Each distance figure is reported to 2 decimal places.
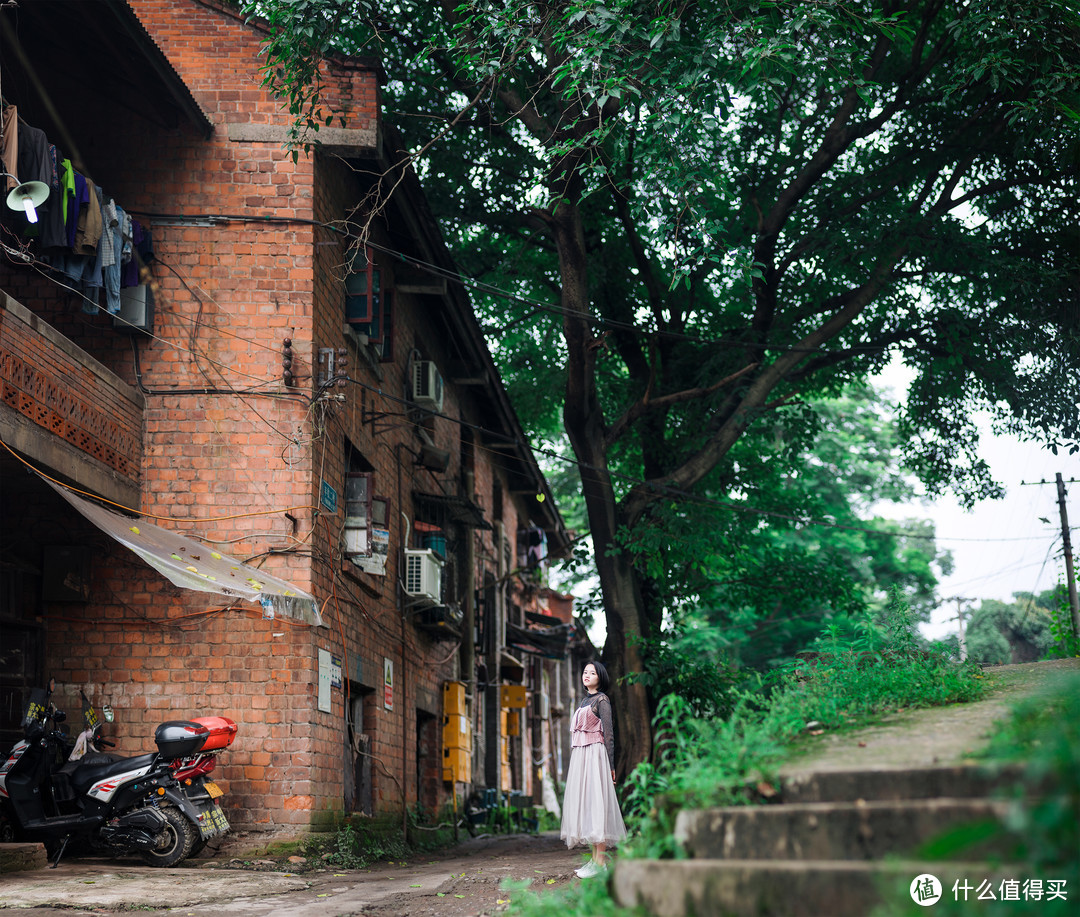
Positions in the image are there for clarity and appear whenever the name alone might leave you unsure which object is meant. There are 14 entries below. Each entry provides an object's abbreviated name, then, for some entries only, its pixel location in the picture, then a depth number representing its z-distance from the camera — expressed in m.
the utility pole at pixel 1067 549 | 18.92
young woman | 7.66
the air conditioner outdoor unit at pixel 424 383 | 14.88
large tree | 10.08
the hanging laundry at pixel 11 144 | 8.05
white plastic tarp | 8.21
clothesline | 8.39
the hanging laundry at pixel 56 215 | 8.72
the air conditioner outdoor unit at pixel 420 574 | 13.80
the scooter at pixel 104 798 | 8.34
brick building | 9.37
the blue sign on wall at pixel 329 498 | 10.60
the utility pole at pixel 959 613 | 40.06
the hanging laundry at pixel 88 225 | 9.09
